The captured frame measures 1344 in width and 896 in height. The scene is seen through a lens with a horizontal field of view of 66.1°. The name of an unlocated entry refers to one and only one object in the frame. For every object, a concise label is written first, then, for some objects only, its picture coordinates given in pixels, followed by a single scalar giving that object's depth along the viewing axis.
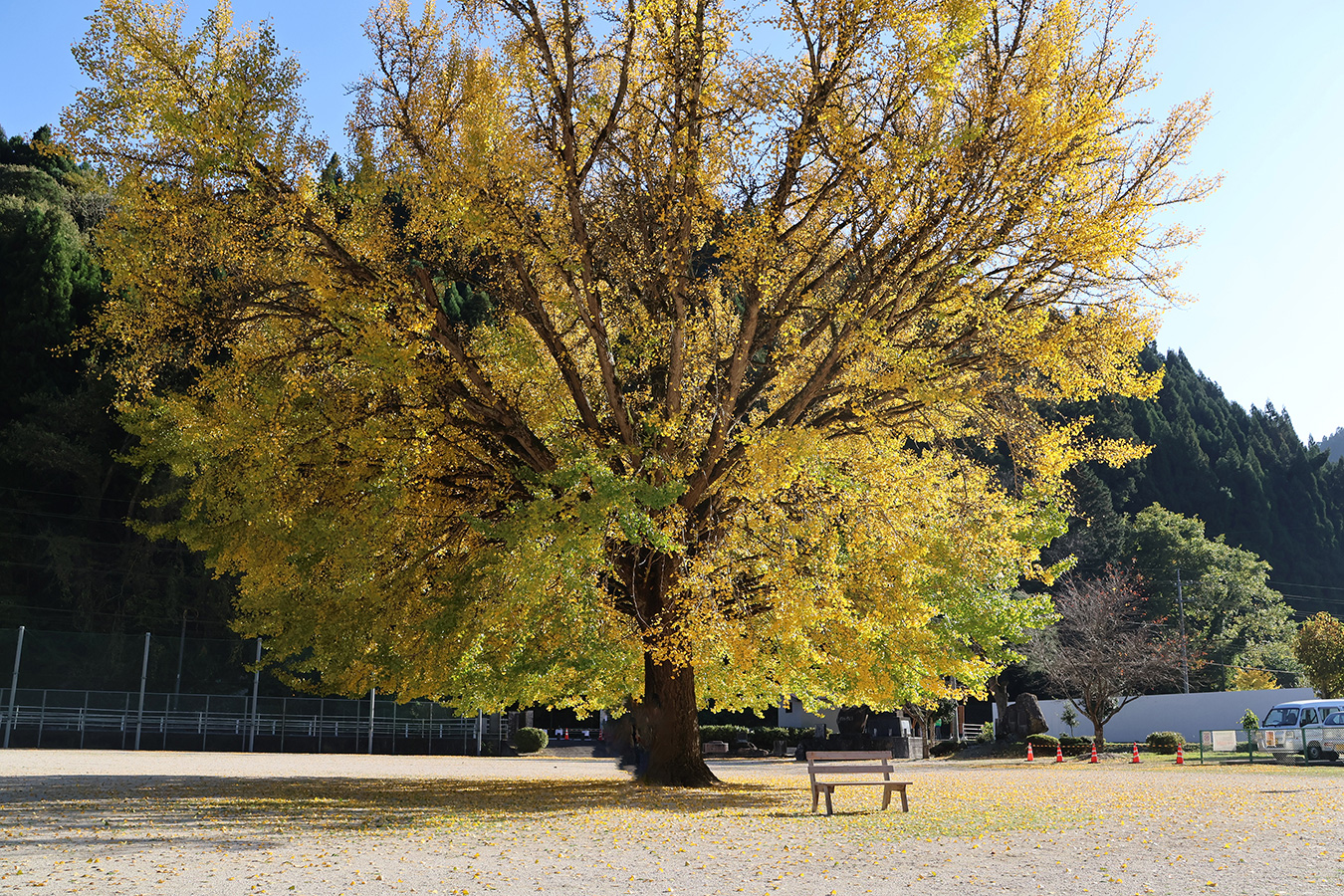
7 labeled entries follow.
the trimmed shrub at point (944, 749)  40.75
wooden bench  12.15
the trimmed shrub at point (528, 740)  41.97
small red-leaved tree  38.03
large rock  46.44
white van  28.41
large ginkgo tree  13.06
